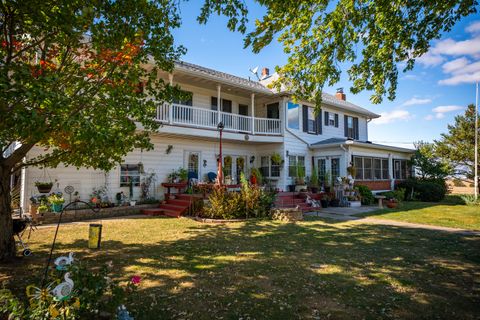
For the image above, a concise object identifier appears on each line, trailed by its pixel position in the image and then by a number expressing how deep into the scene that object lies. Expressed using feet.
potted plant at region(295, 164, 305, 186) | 50.80
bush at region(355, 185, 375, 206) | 51.31
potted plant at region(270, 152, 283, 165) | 52.16
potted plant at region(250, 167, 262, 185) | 49.91
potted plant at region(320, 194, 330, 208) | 46.01
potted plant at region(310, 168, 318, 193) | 50.15
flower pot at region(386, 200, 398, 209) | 46.03
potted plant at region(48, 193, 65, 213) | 31.55
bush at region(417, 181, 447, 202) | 61.19
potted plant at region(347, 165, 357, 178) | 51.37
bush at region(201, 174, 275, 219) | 32.63
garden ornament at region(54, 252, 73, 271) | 8.54
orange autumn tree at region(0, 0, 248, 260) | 11.72
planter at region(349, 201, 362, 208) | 47.41
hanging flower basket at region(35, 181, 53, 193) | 32.89
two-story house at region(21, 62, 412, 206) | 40.63
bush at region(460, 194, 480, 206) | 51.30
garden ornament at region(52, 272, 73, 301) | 7.31
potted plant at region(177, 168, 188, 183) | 44.23
